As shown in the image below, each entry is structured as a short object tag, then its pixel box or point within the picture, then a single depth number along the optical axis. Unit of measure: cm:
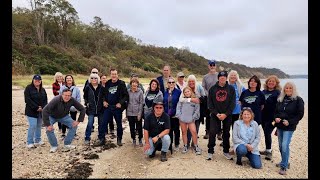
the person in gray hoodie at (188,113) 554
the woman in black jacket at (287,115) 473
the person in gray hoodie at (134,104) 600
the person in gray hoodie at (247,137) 492
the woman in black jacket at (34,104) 577
